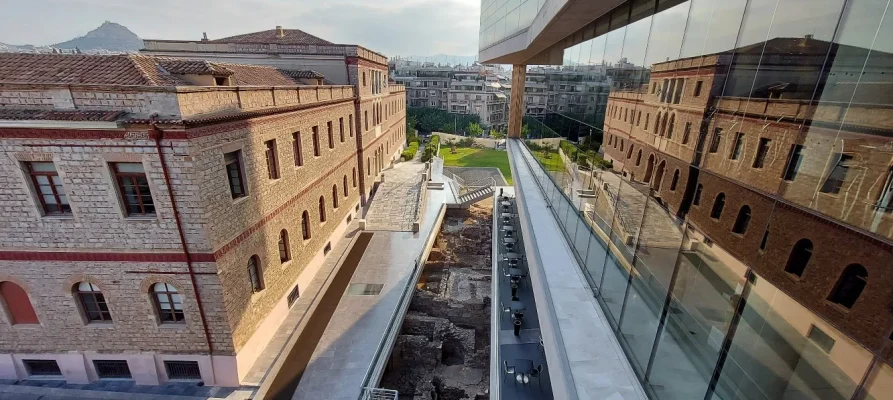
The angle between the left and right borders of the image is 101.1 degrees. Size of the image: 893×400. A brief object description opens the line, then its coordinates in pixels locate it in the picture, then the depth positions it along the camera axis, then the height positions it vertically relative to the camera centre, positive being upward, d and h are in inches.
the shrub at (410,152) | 1517.3 -276.9
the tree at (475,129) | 2295.5 -249.1
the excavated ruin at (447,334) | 472.7 -358.2
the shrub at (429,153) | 1446.9 -257.7
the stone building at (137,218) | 331.0 -136.5
